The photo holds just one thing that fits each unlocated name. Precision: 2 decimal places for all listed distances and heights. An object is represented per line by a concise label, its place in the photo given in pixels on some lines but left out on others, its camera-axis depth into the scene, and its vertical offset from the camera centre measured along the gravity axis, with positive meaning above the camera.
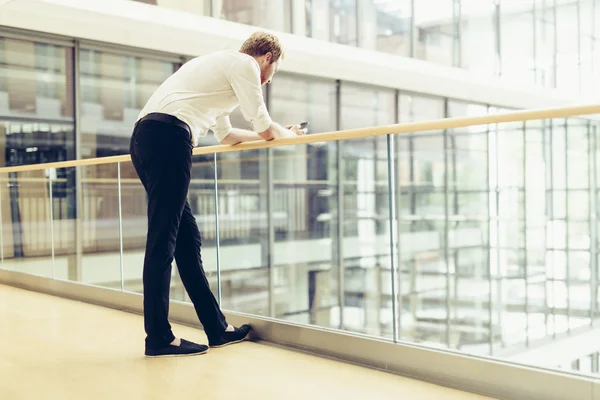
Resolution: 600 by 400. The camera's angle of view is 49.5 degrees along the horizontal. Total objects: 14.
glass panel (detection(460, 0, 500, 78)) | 10.70 +2.52
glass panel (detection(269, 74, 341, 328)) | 6.32 -0.39
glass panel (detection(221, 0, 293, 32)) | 7.34 +2.12
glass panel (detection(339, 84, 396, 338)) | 6.46 -0.22
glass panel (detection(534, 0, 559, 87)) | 11.70 +2.66
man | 2.18 +0.21
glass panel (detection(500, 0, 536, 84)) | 11.10 +2.58
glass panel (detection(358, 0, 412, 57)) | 9.29 +2.39
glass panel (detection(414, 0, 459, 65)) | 10.00 +2.45
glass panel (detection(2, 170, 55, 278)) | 4.89 -0.20
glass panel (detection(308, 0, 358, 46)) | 8.54 +2.28
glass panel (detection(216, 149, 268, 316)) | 3.78 -0.30
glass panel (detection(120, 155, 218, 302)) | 3.22 -0.16
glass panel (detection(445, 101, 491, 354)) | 3.93 -0.48
